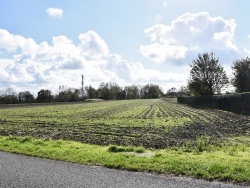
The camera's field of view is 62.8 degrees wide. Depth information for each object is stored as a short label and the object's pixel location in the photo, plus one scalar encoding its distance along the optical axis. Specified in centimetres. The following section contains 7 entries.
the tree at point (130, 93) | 12396
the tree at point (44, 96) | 8588
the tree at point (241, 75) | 4166
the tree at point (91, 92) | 11065
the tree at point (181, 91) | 10020
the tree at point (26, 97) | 8527
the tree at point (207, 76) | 4502
